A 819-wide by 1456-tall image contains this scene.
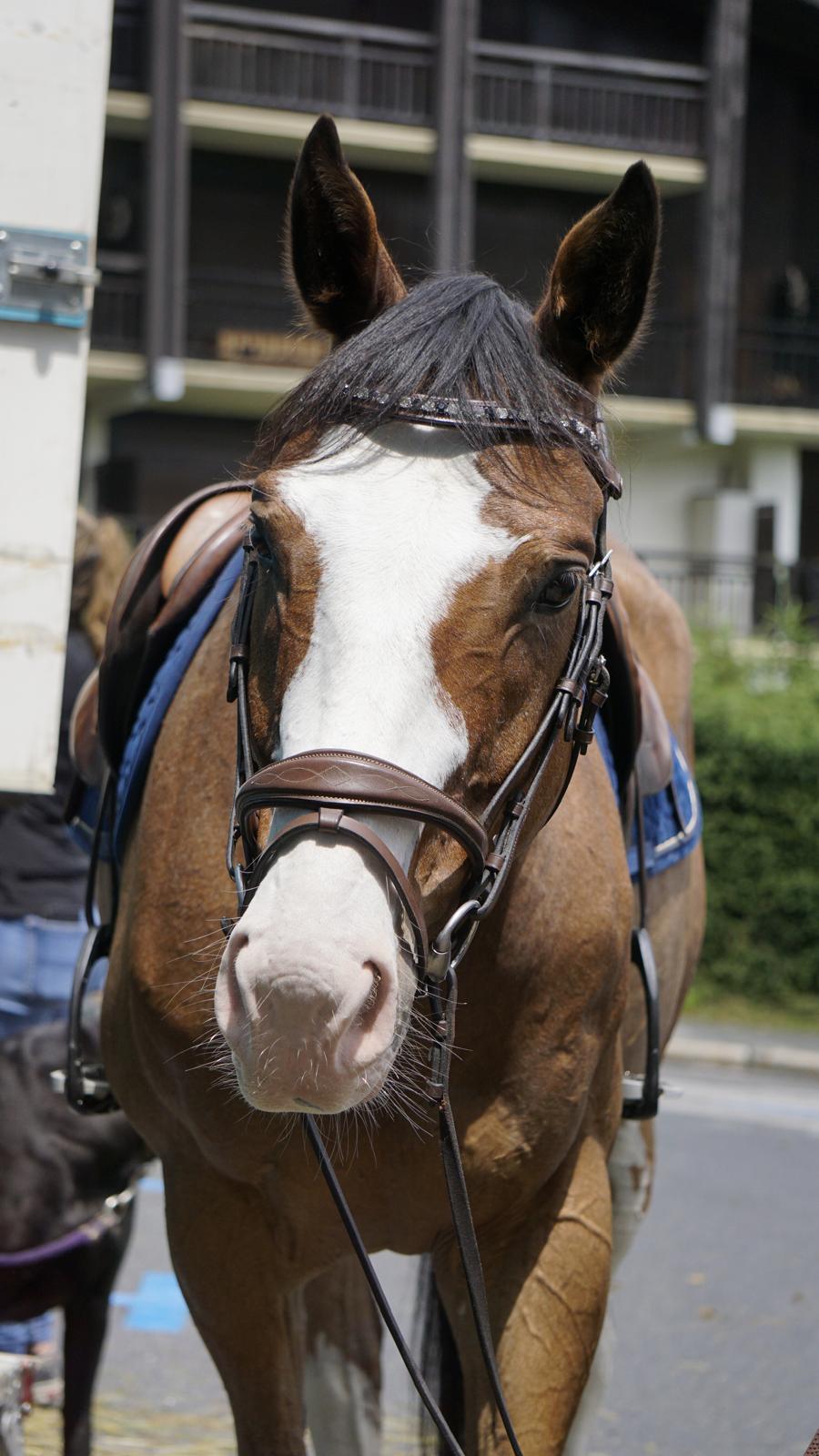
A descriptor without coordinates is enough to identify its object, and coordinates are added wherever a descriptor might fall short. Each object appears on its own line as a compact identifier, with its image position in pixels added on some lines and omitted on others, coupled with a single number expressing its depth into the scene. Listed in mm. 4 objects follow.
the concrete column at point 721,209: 23250
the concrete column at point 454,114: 21875
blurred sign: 23062
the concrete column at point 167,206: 21141
